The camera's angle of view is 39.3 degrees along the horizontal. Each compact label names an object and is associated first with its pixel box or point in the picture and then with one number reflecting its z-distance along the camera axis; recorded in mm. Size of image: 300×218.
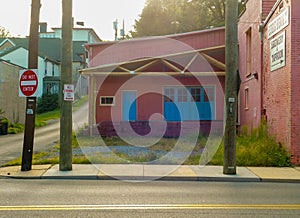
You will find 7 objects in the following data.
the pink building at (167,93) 22391
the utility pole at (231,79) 11586
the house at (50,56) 46719
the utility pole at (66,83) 12055
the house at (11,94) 27297
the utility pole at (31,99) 12117
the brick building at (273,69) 13641
